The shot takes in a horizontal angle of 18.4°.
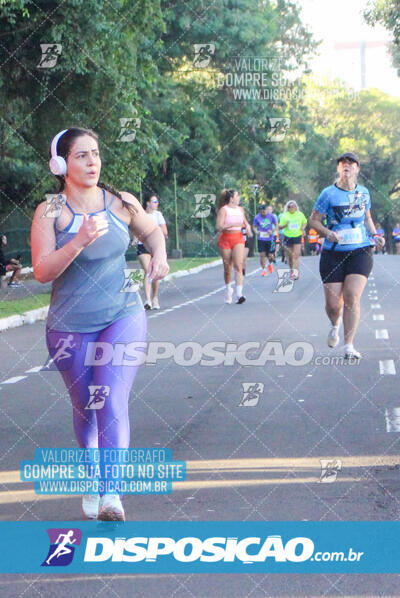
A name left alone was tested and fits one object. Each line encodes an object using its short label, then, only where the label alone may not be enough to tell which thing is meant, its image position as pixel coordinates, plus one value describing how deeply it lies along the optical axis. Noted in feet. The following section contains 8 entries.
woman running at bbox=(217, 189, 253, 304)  67.82
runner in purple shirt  95.71
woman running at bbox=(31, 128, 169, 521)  18.88
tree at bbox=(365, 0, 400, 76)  89.20
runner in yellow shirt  89.81
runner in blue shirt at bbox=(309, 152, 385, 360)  39.55
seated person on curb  90.96
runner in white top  63.46
